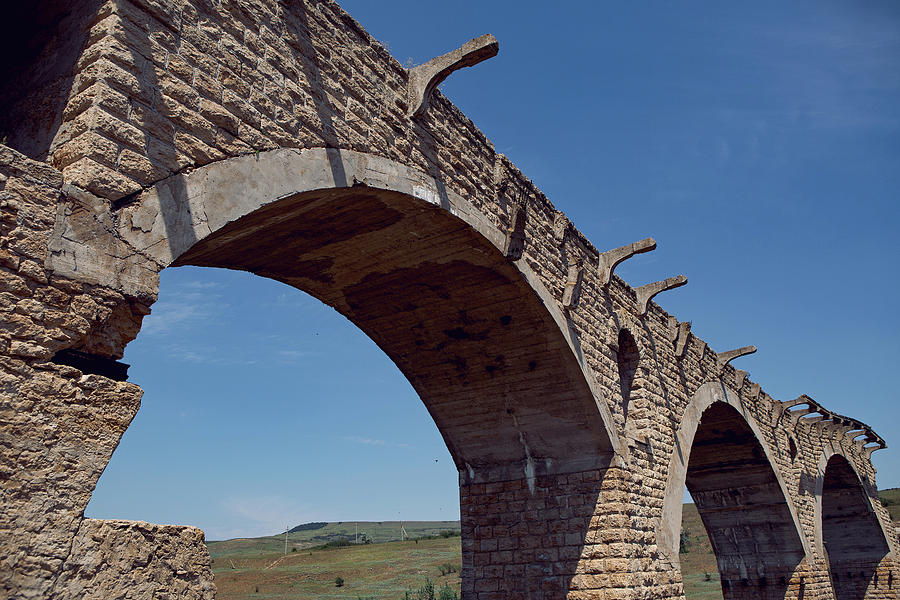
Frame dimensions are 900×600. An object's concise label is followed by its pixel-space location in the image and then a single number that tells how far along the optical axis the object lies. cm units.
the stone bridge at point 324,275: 292
